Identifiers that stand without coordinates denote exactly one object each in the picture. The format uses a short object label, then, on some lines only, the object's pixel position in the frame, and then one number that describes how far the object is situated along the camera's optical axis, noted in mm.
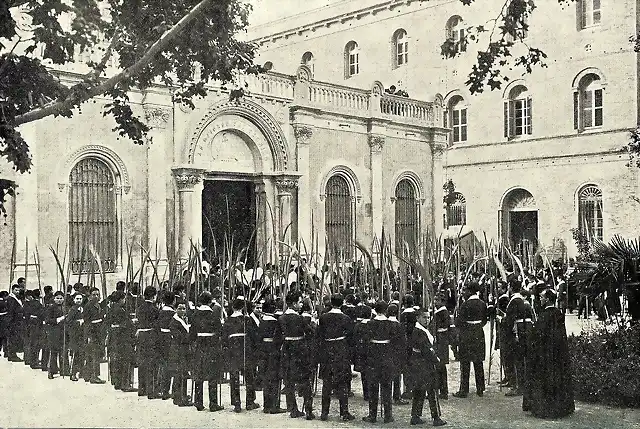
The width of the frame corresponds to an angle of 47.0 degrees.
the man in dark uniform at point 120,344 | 11180
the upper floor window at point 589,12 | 28984
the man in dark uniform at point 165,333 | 10383
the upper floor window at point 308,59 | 35559
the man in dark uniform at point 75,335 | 11836
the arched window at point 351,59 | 34375
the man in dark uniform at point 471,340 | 10805
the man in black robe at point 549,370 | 9414
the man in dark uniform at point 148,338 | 10617
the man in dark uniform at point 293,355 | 9703
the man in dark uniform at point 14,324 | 13430
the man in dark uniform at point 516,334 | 10531
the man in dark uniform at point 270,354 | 9844
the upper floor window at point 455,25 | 31641
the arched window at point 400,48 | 33188
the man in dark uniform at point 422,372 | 9039
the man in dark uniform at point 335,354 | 9445
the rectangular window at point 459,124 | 33031
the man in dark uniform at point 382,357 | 9164
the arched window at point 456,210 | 33156
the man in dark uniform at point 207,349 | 9867
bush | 9883
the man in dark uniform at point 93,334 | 11680
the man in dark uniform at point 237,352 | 9914
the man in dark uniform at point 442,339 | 10586
